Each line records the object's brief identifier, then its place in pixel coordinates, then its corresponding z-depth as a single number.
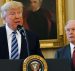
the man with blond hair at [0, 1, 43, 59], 3.77
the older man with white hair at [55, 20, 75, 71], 5.04
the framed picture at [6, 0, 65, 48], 6.58
